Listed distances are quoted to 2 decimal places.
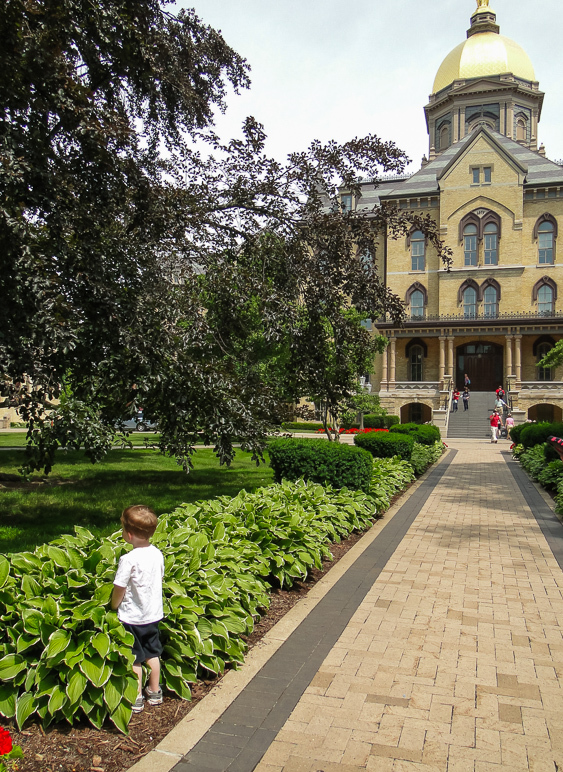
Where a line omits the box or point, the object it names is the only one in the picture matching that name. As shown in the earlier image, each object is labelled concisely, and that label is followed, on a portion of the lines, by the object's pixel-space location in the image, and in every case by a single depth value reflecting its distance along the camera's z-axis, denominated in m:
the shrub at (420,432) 19.92
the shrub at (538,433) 18.50
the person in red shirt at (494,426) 30.58
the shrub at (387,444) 14.98
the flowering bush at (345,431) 38.00
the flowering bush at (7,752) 2.38
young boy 3.78
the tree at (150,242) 5.94
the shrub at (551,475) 13.09
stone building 46.22
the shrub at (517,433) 22.82
